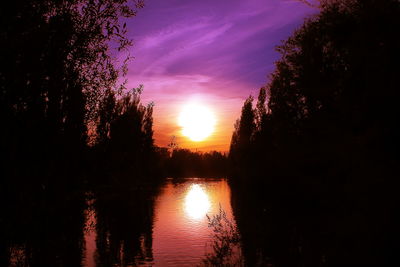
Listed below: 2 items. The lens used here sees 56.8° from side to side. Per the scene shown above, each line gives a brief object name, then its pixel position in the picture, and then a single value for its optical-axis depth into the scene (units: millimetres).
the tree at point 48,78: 8781
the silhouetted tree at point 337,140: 13625
